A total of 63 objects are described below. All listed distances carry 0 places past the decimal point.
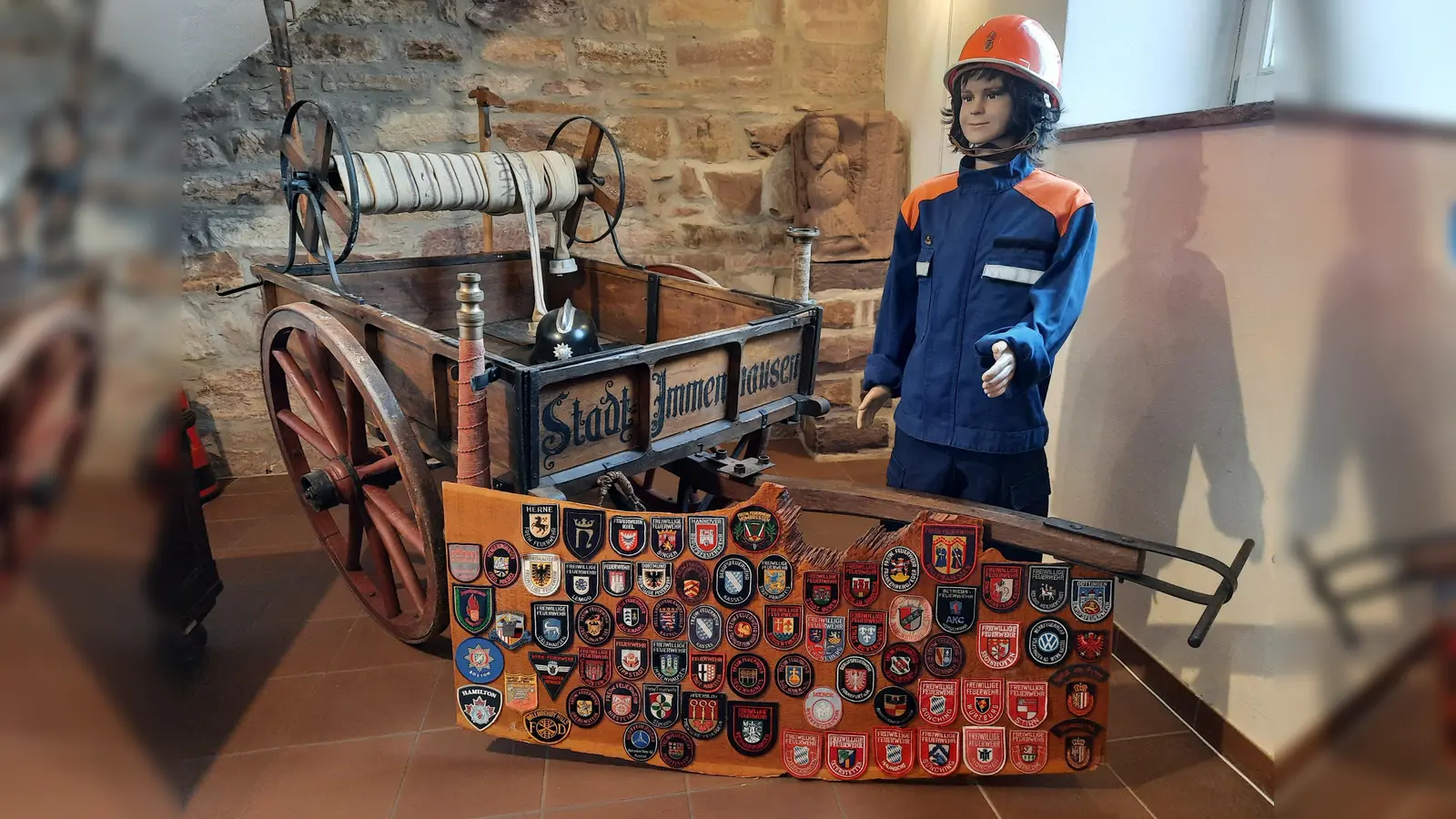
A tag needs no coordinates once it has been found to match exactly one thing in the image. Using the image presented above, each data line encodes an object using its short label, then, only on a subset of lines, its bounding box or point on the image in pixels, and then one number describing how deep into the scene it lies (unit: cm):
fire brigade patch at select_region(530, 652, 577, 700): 167
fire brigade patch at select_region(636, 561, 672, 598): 164
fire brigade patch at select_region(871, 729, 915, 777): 167
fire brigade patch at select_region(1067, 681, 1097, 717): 161
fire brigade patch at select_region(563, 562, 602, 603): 164
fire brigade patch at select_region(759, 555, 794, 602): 162
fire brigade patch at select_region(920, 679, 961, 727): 163
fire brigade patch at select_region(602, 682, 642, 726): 168
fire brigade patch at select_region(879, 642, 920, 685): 163
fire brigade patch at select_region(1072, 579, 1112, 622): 157
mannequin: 163
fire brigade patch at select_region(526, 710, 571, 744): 169
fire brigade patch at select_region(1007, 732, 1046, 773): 163
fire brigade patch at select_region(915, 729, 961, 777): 165
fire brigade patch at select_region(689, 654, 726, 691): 166
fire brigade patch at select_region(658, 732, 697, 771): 170
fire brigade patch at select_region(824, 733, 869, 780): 168
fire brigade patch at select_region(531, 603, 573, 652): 166
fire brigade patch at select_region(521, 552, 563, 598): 164
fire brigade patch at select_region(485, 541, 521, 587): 164
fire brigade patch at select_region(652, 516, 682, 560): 163
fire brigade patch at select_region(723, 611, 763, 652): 164
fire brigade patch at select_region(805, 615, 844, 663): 163
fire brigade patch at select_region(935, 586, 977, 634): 160
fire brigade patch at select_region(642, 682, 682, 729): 168
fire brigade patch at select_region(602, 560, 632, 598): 164
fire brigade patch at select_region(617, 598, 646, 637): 165
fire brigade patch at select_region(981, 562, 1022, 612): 158
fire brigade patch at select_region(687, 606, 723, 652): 165
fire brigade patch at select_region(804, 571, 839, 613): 162
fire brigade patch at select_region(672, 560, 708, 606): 163
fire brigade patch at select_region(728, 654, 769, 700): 165
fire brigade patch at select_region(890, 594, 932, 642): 161
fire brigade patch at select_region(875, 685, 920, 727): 164
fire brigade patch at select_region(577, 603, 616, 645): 165
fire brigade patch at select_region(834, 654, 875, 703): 164
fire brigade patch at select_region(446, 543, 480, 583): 164
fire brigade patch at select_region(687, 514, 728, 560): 162
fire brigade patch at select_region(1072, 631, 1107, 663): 159
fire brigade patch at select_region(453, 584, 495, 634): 166
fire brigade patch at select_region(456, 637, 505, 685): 167
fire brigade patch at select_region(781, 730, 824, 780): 168
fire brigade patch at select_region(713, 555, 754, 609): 163
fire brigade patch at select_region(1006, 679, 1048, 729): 162
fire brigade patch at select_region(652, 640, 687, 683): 166
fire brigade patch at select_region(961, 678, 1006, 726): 163
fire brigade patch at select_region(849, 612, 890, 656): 163
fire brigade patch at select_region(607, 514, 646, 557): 163
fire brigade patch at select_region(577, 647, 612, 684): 167
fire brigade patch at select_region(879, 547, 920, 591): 160
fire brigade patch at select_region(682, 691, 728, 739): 168
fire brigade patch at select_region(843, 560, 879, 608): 161
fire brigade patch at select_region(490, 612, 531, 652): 166
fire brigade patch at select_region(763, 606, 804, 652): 163
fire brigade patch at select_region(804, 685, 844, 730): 166
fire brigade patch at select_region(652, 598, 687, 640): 164
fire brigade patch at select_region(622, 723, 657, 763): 170
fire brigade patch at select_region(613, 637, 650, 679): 166
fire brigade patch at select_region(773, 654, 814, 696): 165
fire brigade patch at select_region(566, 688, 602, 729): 169
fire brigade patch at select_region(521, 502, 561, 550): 160
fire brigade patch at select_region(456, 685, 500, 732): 168
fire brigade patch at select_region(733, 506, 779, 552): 161
